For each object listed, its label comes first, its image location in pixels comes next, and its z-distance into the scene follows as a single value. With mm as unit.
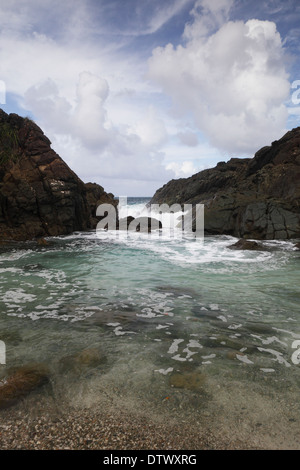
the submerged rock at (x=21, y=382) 3443
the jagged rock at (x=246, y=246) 16828
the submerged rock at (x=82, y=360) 4215
